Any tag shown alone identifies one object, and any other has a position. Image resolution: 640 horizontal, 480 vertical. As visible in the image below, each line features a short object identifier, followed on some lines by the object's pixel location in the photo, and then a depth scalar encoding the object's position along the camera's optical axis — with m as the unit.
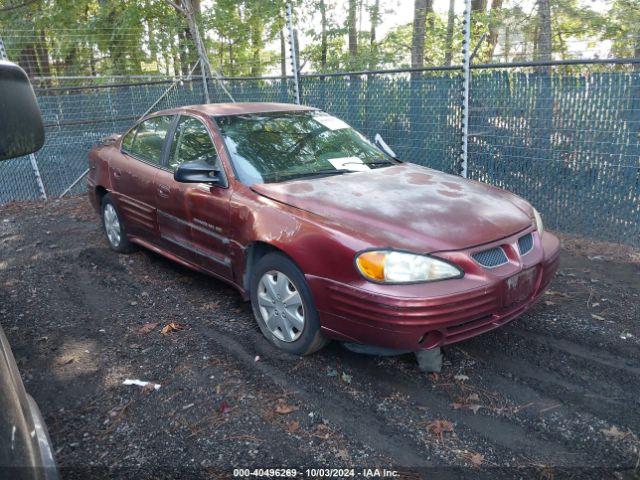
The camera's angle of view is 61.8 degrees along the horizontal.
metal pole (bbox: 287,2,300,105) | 8.24
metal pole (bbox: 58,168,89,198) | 9.25
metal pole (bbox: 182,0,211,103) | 9.78
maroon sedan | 3.04
